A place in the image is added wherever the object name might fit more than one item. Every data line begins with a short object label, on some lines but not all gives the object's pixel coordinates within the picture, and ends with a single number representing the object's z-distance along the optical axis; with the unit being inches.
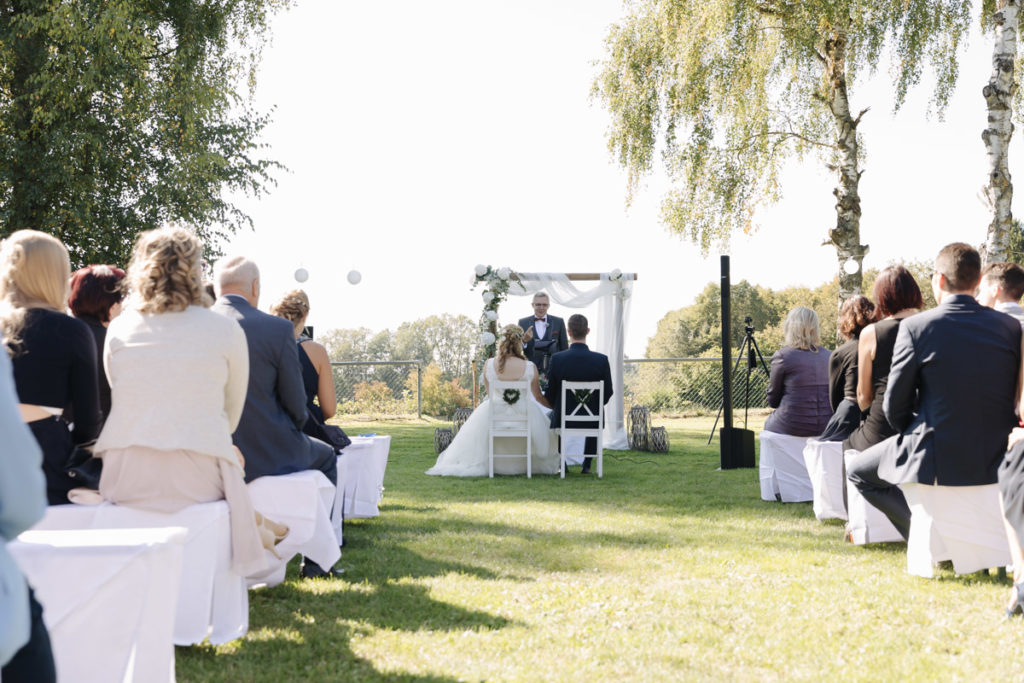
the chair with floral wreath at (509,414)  363.6
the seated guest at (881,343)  187.2
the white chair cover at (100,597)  89.0
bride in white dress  359.6
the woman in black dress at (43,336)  117.0
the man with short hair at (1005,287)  175.0
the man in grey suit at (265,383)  153.5
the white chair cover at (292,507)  156.0
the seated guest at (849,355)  213.5
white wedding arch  499.2
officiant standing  437.4
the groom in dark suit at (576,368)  358.3
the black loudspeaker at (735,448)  372.2
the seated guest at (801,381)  266.1
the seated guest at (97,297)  147.9
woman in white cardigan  117.8
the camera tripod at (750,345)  393.7
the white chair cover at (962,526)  158.7
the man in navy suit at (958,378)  154.8
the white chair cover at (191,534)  119.5
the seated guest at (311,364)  187.6
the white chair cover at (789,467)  275.6
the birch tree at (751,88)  474.9
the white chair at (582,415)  350.6
